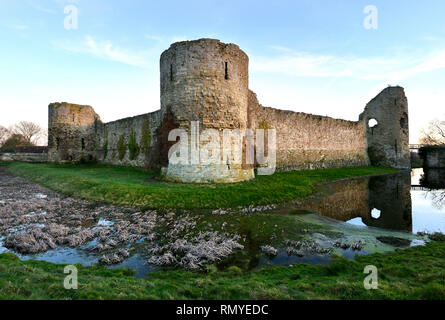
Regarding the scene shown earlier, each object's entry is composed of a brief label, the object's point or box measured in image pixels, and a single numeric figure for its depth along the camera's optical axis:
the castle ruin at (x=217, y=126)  13.83
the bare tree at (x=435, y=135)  48.16
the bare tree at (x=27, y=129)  63.34
